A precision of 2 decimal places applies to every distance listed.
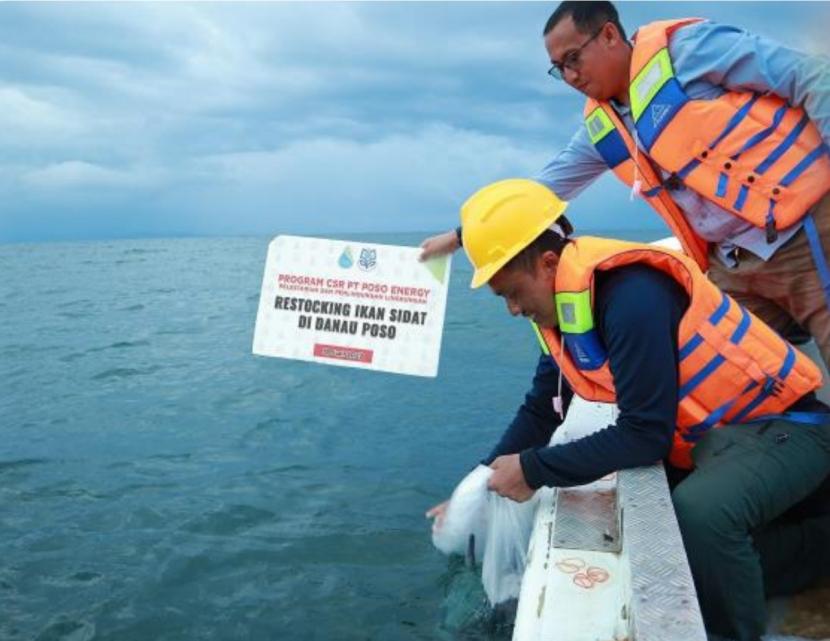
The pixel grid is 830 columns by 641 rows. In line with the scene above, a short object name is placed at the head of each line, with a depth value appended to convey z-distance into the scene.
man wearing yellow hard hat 2.57
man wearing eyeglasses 3.14
